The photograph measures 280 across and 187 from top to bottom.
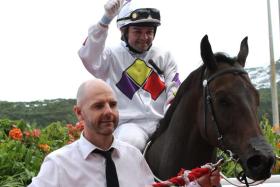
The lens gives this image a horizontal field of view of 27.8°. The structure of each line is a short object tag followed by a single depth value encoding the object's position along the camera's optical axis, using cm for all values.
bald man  280
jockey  464
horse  343
